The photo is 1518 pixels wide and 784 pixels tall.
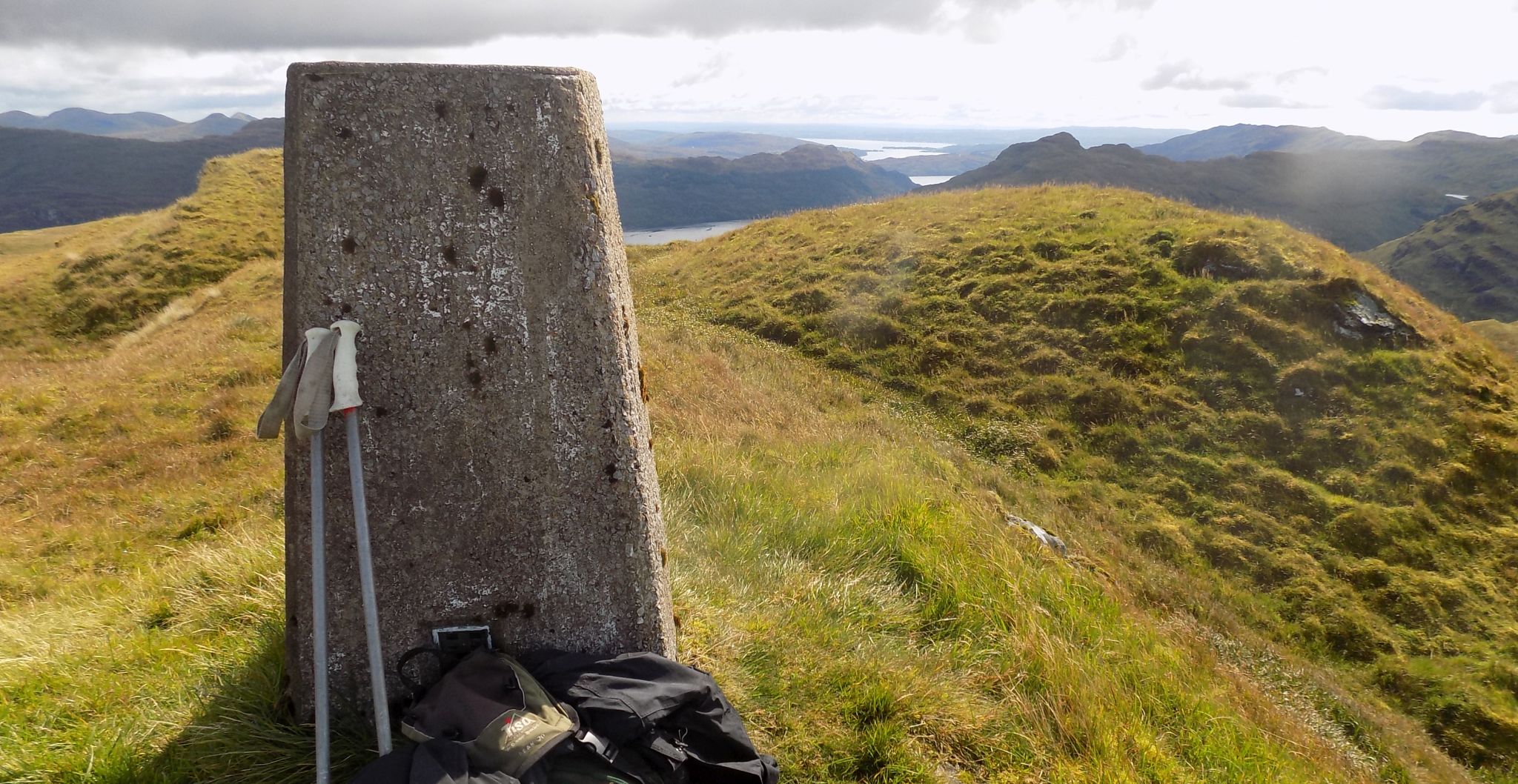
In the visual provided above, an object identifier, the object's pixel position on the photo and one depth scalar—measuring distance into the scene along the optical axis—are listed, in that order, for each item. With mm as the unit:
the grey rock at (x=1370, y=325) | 15859
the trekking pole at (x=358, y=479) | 2283
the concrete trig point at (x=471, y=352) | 2479
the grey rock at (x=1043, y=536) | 8605
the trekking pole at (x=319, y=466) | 2270
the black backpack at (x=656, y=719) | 2457
